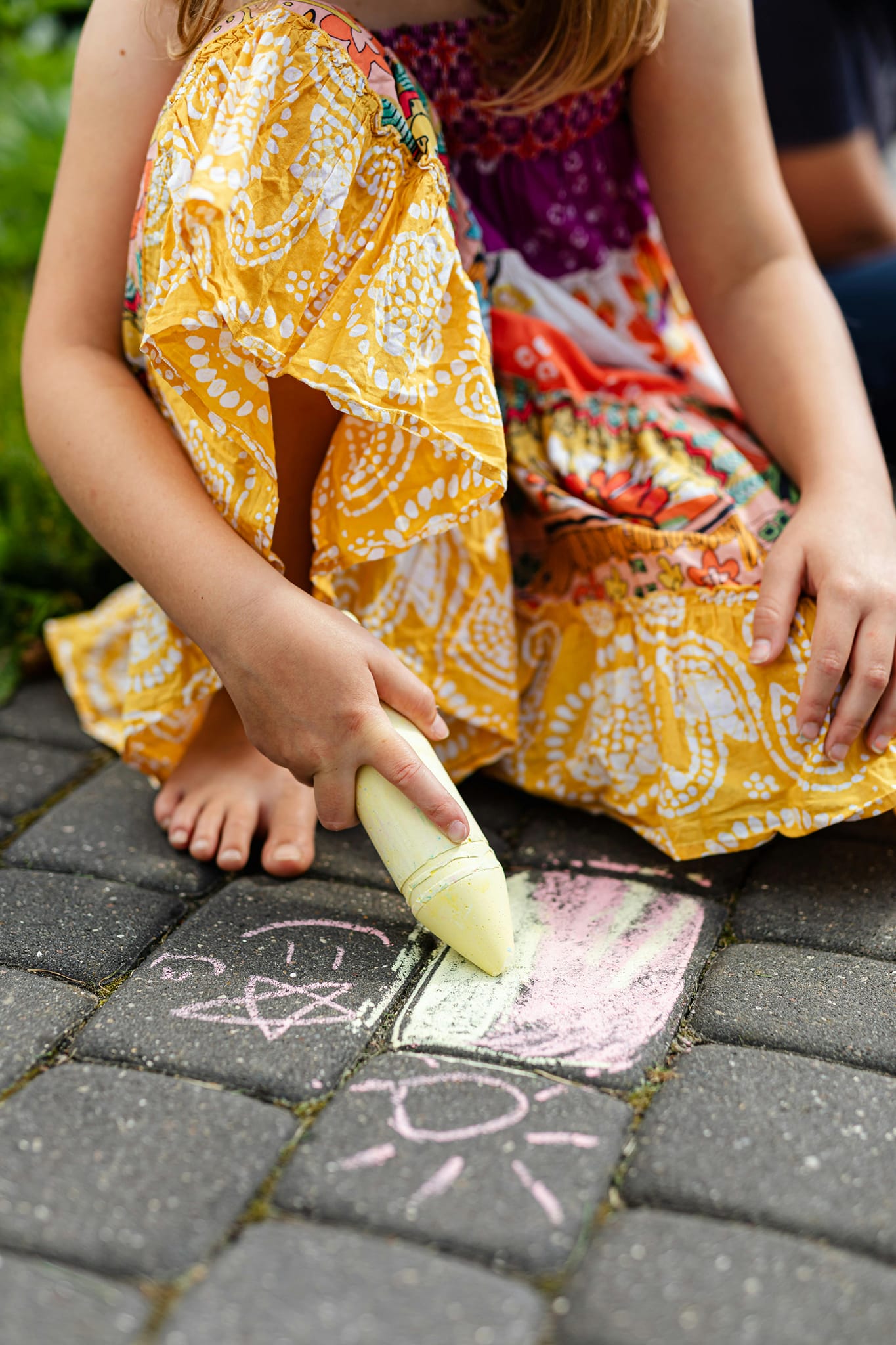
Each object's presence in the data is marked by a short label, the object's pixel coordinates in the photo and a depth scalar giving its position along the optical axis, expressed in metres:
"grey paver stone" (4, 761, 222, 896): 1.22
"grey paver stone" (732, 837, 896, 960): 1.09
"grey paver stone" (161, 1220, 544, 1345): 0.68
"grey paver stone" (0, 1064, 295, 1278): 0.74
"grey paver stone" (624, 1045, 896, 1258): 0.77
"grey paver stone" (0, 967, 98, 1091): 0.93
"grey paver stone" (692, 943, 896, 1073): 0.94
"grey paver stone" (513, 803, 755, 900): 1.21
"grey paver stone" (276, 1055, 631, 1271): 0.75
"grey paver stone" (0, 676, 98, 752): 1.57
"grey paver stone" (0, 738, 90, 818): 1.40
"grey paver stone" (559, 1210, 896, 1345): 0.68
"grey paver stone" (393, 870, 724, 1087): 0.94
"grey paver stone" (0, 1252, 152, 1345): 0.68
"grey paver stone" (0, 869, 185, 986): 1.06
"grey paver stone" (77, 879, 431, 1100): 0.92
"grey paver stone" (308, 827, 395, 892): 1.21
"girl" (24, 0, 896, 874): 1.05
